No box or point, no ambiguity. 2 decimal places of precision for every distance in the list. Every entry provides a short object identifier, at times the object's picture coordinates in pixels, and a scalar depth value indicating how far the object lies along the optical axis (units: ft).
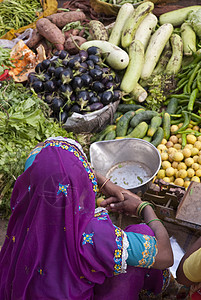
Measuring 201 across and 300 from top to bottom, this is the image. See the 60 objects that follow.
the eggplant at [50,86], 10.80
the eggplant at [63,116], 10.55
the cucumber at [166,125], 10.30
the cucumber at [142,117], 10.55
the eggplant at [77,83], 10.61
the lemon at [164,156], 9.55
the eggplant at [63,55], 11.69
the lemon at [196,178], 8.84
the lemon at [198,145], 9.43
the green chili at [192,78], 11.26
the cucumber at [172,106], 11.08
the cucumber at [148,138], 10.21
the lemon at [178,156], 9.23
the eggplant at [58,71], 10.82
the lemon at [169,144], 9.98
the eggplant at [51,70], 11.13
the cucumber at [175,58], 12.17
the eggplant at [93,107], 10.55
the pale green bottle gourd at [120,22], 13.04
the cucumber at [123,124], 10.58
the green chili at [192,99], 10.51
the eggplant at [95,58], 11.44
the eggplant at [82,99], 10.48
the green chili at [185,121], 10.11
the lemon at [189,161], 9.11
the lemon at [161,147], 9.87
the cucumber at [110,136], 10.50
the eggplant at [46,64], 11.53
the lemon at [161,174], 9.29
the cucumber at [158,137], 9.96
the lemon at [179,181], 8.86
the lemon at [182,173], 8.96
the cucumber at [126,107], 11.58
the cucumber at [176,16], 13.57
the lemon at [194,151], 9.32
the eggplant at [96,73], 10.93
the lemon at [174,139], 10.10
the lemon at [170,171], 9.20
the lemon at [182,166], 9.15
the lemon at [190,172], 8.95
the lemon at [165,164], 9.36
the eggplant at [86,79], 10.72
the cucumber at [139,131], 10.18
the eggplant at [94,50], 11.69
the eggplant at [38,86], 10.96
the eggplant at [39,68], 11.76
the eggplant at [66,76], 10.49
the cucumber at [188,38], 12.38
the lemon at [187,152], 9.25
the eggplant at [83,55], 11.39
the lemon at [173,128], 10.35
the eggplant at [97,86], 10.91
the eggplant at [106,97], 10.83
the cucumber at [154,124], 10.17
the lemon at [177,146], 9.84
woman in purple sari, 4.12
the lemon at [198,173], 8.92
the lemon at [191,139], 9.69
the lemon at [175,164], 9.34
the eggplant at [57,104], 10.50
